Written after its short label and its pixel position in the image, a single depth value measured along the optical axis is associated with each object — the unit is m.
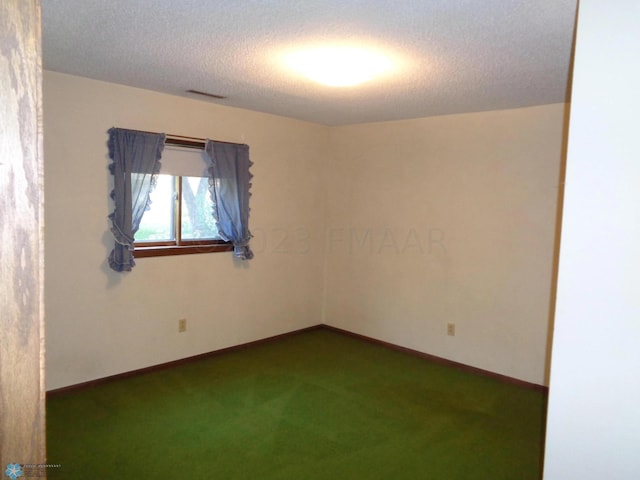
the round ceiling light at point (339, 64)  2.59
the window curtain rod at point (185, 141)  3.90
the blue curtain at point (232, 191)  4.21
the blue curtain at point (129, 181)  3.55
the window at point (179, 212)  3.94
